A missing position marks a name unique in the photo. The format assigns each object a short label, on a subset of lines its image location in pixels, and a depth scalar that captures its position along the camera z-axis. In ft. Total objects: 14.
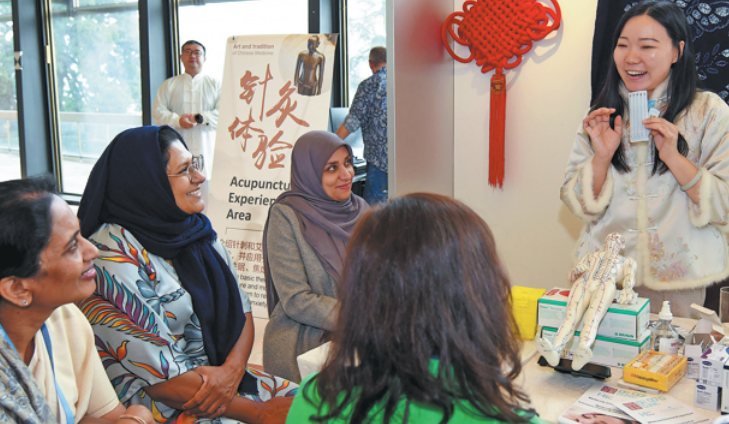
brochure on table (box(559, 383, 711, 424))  3.49
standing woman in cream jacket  5.62
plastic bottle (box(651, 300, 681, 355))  4.35
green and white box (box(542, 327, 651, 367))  4.23
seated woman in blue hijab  4.77
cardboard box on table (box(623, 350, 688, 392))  3.84
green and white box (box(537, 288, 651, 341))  4.24
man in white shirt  14.49
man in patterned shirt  12.07
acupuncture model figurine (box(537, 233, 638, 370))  3.95
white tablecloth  3.71
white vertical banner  10.72
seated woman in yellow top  3.49
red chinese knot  8.32
